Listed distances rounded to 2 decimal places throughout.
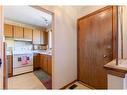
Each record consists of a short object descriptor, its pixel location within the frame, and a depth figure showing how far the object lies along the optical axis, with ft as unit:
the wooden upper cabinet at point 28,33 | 10.36
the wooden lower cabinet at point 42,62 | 8.97
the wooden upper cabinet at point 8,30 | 8.94
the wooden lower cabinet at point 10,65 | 8.39
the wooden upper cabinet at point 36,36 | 11.23
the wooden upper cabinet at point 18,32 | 9.57
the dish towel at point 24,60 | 9.33
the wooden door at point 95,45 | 4.90
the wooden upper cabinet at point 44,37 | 12.03
